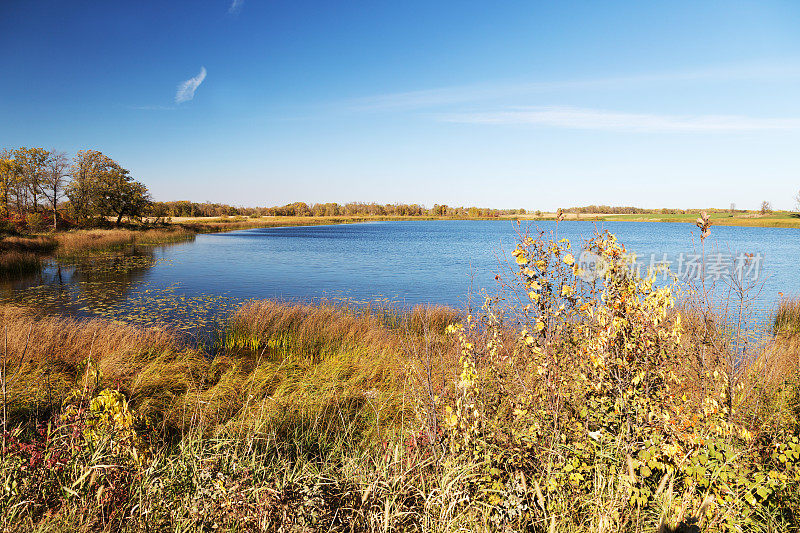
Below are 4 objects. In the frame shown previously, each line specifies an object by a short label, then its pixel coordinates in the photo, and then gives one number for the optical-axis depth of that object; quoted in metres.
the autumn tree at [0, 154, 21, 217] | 32.72
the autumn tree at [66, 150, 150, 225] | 37.75
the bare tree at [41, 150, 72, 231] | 36.16
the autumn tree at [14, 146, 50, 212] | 34.44
